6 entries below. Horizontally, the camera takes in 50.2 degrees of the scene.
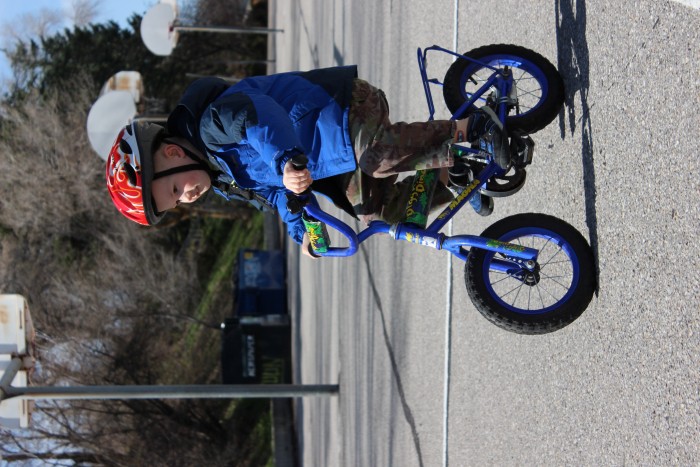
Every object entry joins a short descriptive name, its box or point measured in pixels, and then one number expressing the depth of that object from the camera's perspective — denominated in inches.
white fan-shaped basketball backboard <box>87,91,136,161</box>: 454.0
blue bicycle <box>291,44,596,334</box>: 154.7
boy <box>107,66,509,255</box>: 155.9
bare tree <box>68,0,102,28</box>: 1051.3
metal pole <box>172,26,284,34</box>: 635.6
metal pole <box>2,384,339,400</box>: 255.9
